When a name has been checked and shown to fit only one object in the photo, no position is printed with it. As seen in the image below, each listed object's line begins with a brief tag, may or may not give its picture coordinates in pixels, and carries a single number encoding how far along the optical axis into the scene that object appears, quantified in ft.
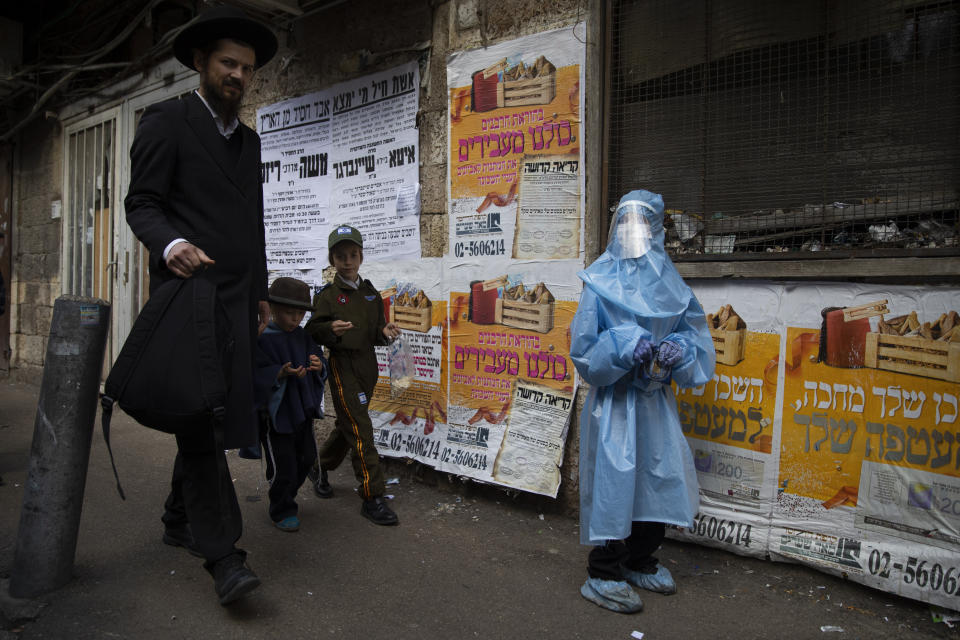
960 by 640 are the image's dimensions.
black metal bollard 8.57
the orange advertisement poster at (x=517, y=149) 11.93
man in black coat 7.89
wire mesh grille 9.32
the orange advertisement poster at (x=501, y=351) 12.01
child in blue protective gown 8.40
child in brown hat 10.79
